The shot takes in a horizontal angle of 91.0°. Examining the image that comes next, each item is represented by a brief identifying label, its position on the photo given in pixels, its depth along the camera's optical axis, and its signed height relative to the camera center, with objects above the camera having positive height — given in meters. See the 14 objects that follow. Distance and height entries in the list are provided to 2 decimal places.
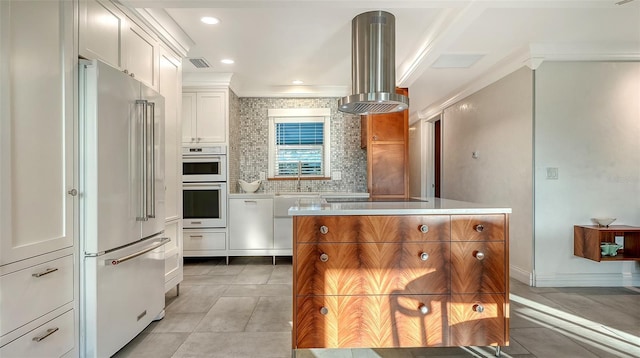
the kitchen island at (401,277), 1.84 -0.60
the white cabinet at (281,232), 4.19 -0.75
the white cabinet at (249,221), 4.18 -0.61
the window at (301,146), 4.81 +0.45
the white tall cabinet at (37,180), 1.34 -0.02
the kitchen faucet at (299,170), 4.75 +0.09
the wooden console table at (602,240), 2.98 -0.64
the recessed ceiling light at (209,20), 2.69 +1.35
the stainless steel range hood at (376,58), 2.53 +0.95
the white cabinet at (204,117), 4.20 +0.79
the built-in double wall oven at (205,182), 4.14 -0.08
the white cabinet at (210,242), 4.16 -0.88
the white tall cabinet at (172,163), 2.79 +0.12
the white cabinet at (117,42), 1.85 +0.92
